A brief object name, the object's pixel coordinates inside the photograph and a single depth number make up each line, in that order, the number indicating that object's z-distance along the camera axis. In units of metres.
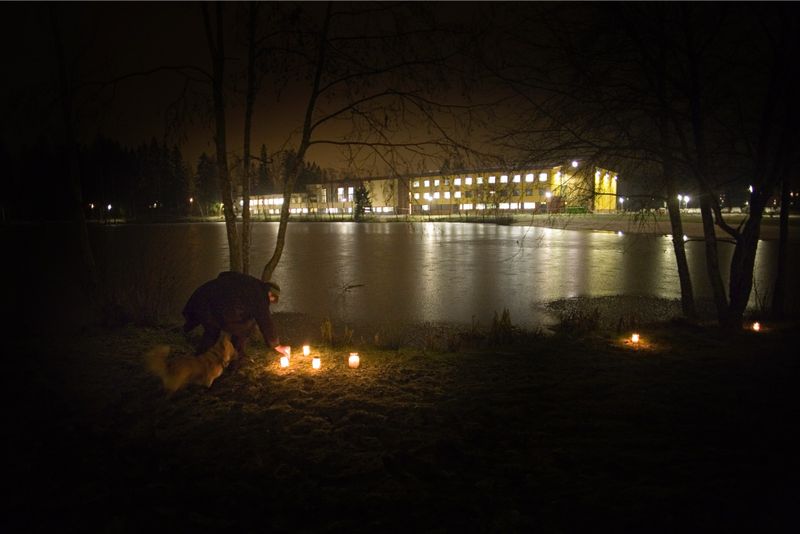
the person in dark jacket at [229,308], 5.48
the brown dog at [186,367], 4.86
